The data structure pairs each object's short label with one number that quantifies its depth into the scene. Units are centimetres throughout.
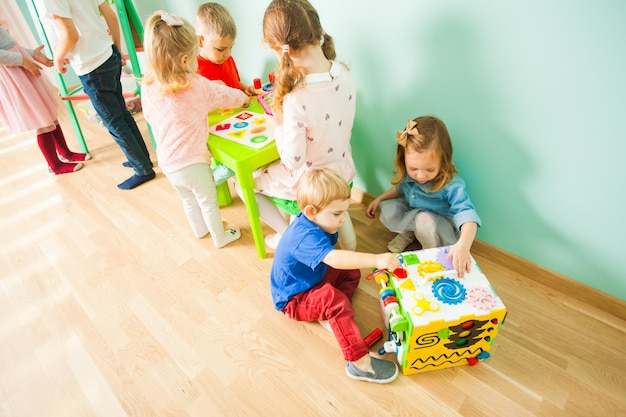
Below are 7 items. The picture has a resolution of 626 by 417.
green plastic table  125
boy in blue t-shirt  103
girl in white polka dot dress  102
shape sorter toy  132
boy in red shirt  143
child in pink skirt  178
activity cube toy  95
